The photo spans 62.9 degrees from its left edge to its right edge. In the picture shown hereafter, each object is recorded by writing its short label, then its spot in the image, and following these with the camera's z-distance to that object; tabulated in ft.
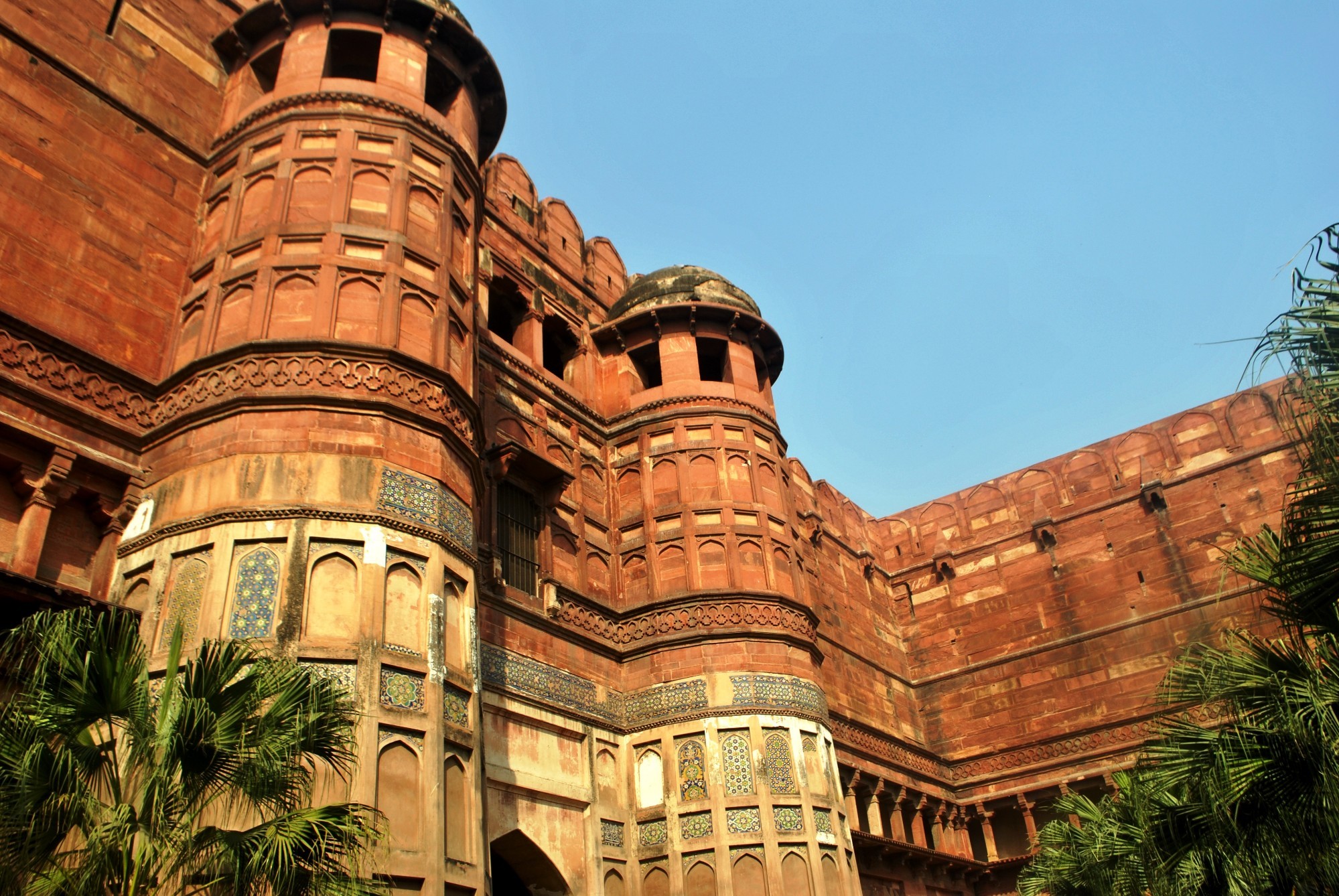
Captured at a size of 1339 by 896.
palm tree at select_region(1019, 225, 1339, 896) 24.70
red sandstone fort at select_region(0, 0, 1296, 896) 30.86
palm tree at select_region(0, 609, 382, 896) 19.35
